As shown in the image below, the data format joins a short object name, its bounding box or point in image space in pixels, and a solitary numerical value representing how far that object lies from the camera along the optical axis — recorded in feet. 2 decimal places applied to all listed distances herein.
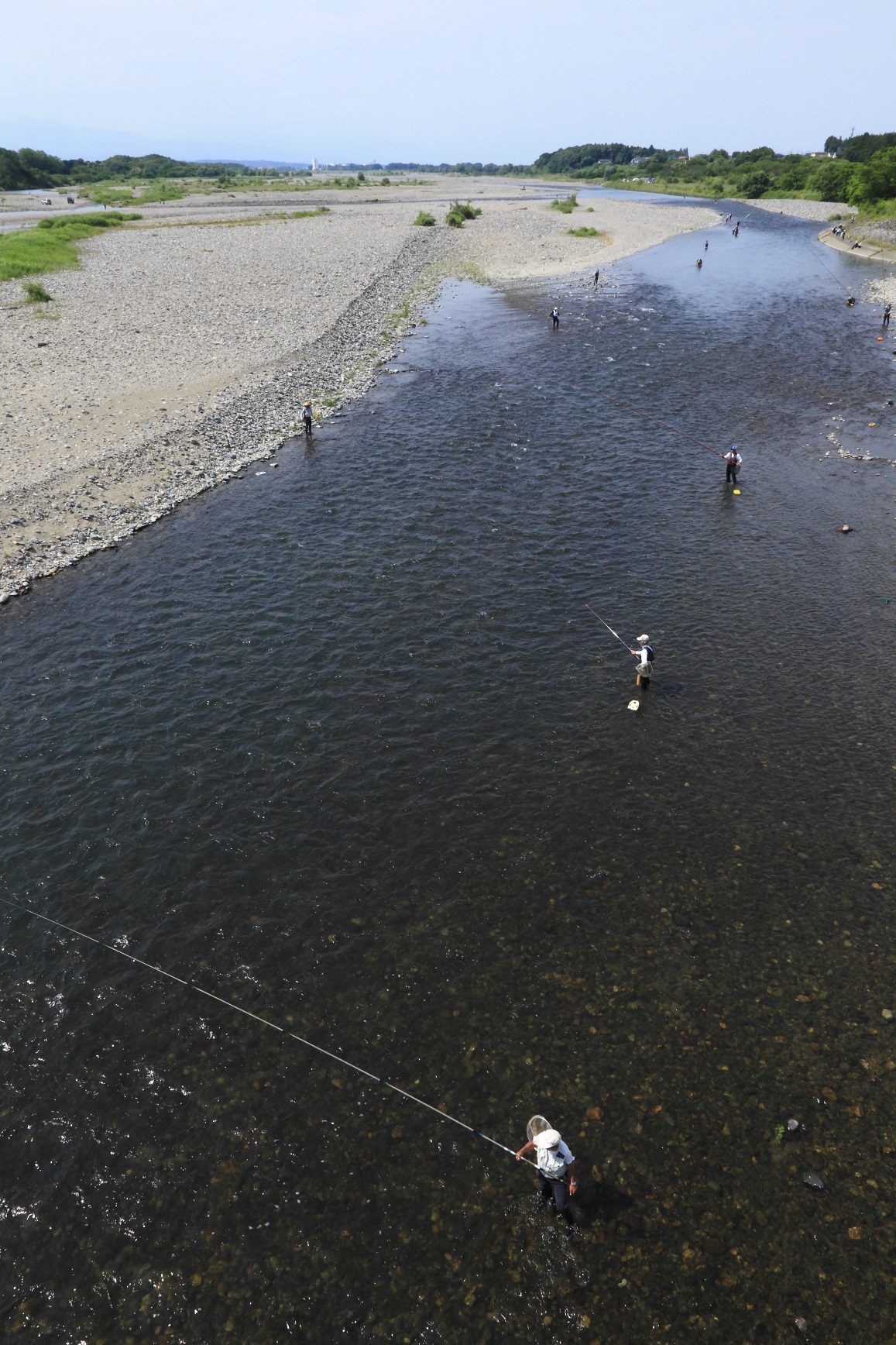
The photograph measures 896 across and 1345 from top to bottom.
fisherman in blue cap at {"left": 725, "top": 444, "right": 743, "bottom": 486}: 128.36
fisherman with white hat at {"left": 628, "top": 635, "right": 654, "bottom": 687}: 80.43
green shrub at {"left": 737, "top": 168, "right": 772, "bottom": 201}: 649.61
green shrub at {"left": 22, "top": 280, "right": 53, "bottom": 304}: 224.33
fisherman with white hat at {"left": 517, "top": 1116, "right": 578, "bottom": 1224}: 38.17
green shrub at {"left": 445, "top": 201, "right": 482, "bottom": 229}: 465.47
